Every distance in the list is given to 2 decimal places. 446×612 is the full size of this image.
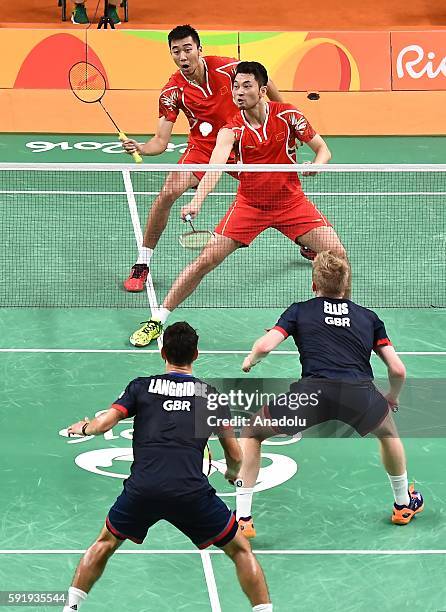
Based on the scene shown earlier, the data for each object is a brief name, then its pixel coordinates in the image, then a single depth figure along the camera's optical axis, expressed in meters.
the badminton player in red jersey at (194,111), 19.91
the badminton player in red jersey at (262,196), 18.34
